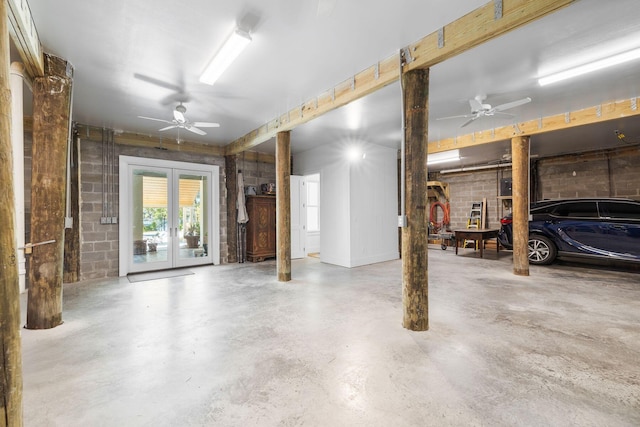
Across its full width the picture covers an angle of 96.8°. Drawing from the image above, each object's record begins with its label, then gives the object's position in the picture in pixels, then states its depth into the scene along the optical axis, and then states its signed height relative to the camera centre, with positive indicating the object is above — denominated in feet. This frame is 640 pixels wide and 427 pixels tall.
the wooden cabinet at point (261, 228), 22.26 -0.81
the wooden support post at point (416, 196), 9.02 +0.62
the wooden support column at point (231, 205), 22.03 +1.01
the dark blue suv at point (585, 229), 16.34 -1.00
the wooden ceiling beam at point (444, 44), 6.54 +4.83
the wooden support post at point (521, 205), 16.85 +0.54
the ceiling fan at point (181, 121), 13.01 +4.81
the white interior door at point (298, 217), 23.90 +0.00
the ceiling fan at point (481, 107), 12.54 +4.93
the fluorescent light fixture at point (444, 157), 23.71 +5.13
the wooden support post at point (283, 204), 15.81 +0.75
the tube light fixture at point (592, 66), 9.36 +5.19
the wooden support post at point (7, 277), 3.87 -0.78
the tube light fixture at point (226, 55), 8.10 +5.16
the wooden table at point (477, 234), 23.45 -1.69
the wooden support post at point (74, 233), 16.02 -0.73
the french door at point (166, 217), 18.29 +0.12
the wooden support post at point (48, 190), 9.28 +1.03
